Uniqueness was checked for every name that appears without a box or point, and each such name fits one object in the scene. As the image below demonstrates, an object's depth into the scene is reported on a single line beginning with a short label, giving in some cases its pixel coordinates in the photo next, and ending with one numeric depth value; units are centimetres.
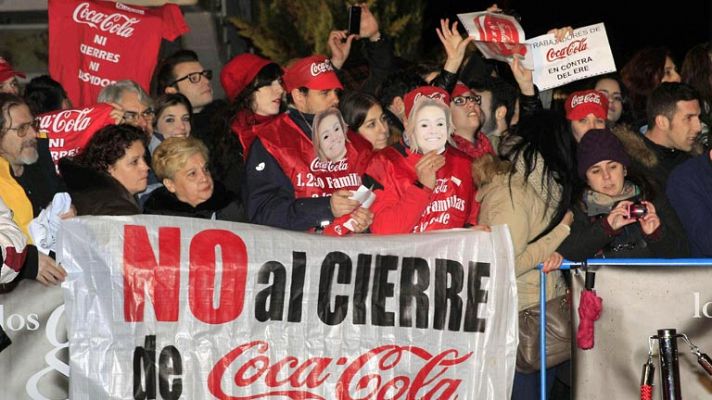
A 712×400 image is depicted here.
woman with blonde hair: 1530
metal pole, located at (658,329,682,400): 1194
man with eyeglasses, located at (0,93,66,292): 1522
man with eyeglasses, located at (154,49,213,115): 1891
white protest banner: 1398
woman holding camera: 1530
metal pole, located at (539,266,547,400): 1469
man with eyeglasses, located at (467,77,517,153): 1781
